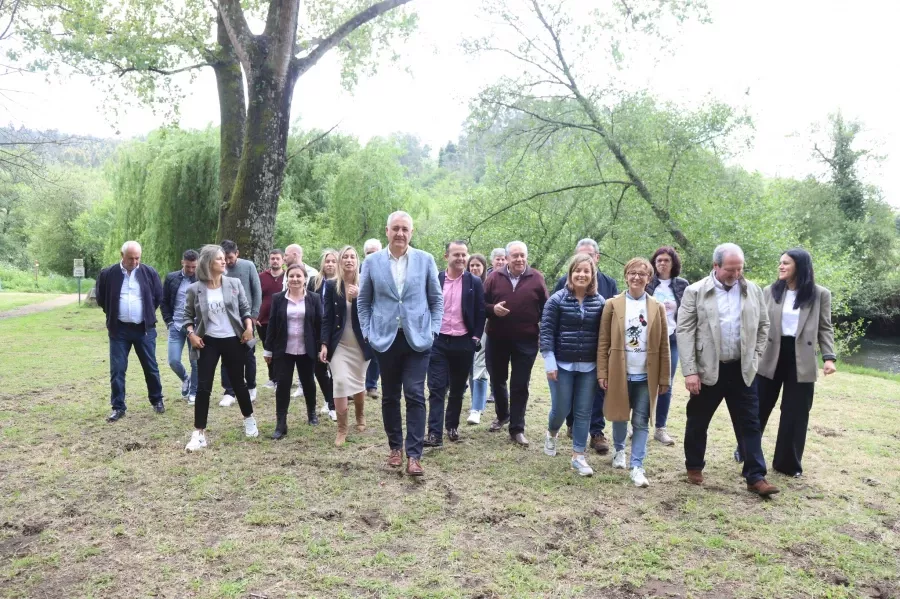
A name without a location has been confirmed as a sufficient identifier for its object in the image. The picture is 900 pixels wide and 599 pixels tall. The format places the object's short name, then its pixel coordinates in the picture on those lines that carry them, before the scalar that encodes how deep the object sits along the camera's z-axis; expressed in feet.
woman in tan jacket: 16.30
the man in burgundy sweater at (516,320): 19.75
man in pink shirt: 19.42
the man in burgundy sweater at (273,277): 25.34
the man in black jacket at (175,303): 23.47
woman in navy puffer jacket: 17.02
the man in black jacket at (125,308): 22.11
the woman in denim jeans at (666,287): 20.29
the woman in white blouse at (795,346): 17.10
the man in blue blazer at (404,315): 16.19
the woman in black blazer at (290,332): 20.10
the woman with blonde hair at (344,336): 19.58
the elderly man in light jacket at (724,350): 15.78
